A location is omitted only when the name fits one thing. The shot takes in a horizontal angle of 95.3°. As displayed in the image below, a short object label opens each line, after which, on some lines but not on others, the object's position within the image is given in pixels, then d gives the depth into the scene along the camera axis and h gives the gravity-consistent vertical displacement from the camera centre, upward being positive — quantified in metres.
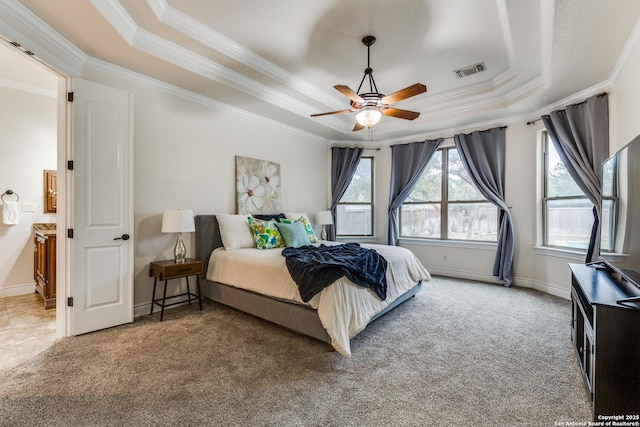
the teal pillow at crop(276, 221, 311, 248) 3.83 -0.29
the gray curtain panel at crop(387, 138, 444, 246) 5.31 +0.81
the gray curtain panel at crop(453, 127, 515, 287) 4.47 +0.67
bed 2.38 -0.83
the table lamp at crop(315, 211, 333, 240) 5.24 -0.11
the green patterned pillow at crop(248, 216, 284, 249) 3.73 -0.28
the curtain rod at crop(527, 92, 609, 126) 3.33 +1.38
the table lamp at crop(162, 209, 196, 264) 3.15 -0.12
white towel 3.85 -0.02
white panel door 2.71 +0.04
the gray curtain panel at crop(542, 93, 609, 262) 3.34 +0.85
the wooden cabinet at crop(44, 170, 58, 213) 4.19 +0.30
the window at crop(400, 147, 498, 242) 4.93 +0.12
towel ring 3.87 +0.24
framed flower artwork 4.26 +0.41
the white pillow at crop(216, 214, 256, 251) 3.68 -0.25
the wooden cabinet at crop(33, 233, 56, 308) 3.46 -0.68
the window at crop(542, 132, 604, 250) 3.78 +0.09
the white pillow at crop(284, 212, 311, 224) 4.57 -0.03
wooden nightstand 3.07 -0.64
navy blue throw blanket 2.46 -0.49
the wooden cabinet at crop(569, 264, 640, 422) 1.57 -0.79
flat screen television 1.79 +0.01
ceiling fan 2.72 +1.11
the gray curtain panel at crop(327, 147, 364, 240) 5.79 +0.88
